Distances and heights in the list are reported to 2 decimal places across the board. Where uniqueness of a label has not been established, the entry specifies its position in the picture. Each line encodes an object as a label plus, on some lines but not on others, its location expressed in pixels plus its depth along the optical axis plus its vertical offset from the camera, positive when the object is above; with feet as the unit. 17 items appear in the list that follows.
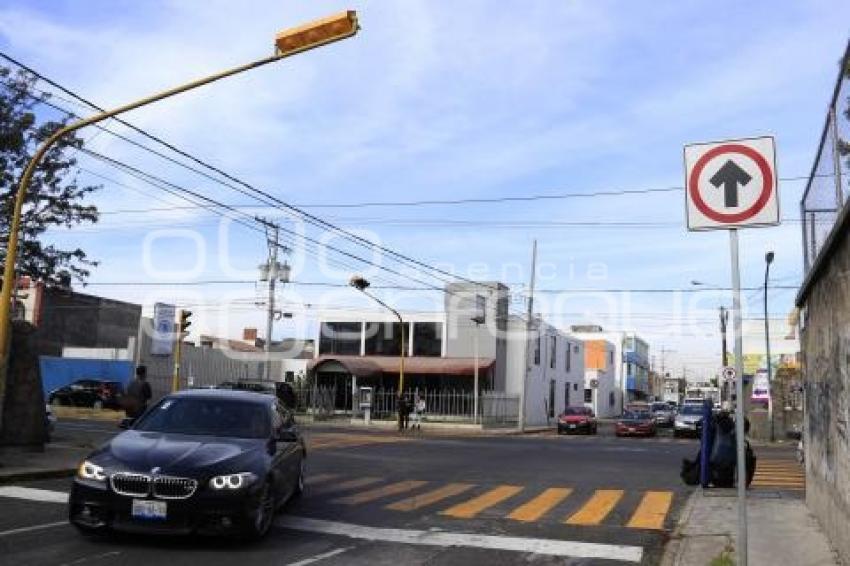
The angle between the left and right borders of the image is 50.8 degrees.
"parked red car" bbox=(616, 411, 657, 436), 138.23 -2.95
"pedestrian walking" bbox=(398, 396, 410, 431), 132.46 -1.89
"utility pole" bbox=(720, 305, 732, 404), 192.85 +18.52
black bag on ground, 52.29 -3.69
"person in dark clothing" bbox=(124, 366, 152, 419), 63.26 -0.37
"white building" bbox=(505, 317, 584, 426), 173.78 +7.42
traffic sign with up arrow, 22.38 +5.66
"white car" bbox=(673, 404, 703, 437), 138.31 -2.23
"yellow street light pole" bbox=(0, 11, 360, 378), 36.40 +14.53
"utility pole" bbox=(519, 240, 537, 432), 146.41 +9.37
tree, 62.49 +14.80
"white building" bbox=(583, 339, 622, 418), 262.67 +8.43
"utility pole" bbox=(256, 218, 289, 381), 148.97 +21.14
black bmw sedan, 27.71 -2.84
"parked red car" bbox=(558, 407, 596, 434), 141.52 -2.66
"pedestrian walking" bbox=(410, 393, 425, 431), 138.10 -1.78
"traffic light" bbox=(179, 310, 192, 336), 94.63 +7.59
